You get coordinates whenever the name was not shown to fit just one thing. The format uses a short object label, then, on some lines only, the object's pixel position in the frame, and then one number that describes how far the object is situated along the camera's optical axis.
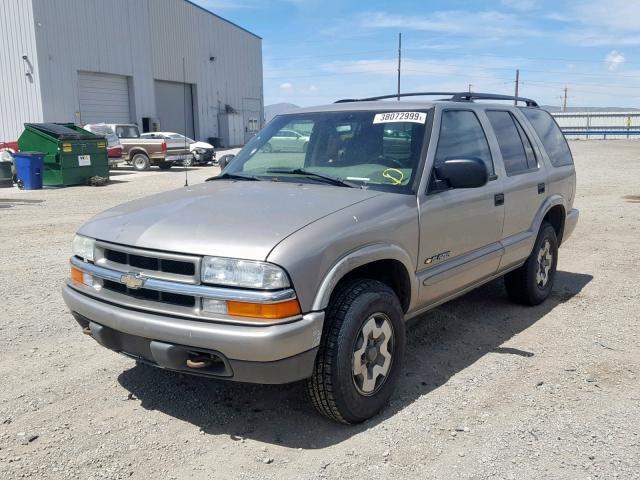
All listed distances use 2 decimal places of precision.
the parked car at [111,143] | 24.36
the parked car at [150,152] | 24.67
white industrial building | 26.39
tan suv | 2.99
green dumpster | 17.64
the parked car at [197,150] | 26.38
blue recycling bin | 17.03
